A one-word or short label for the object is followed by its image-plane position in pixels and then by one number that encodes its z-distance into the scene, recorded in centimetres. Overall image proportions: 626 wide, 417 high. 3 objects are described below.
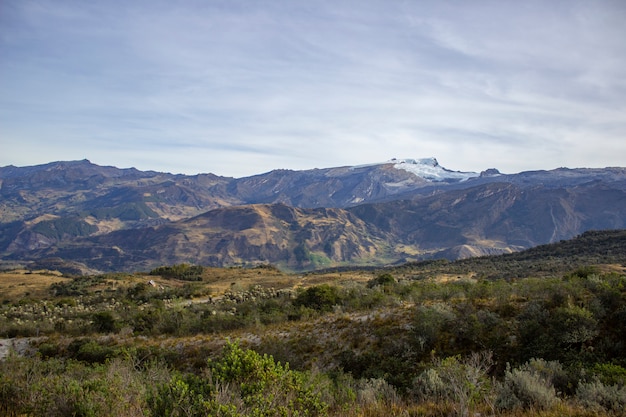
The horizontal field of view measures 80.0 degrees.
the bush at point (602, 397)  886
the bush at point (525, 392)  957
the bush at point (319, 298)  3228
